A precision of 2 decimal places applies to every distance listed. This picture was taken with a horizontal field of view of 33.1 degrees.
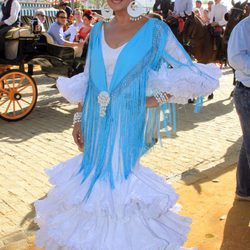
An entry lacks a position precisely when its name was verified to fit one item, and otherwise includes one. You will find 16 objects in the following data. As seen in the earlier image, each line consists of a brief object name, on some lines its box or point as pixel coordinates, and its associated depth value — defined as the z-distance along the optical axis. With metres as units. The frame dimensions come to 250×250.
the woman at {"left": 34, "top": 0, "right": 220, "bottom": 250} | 2.34
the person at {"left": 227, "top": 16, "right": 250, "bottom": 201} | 3.29
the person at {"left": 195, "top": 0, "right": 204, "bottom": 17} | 18.12
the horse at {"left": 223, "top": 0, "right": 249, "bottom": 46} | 9.39
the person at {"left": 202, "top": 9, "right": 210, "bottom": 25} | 16.61
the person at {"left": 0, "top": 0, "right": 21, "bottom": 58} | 7.53
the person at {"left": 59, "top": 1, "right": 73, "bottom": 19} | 16.09
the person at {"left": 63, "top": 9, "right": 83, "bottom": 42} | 11.20
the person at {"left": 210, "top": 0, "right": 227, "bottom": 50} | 12.14
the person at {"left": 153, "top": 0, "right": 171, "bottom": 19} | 12.16
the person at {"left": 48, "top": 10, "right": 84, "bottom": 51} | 8.65
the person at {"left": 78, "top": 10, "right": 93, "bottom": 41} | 10.02
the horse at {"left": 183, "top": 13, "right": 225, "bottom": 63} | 9.95
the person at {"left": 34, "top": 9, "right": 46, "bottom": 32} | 13.62
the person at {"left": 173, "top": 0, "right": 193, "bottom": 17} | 10.93
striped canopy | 17.54
